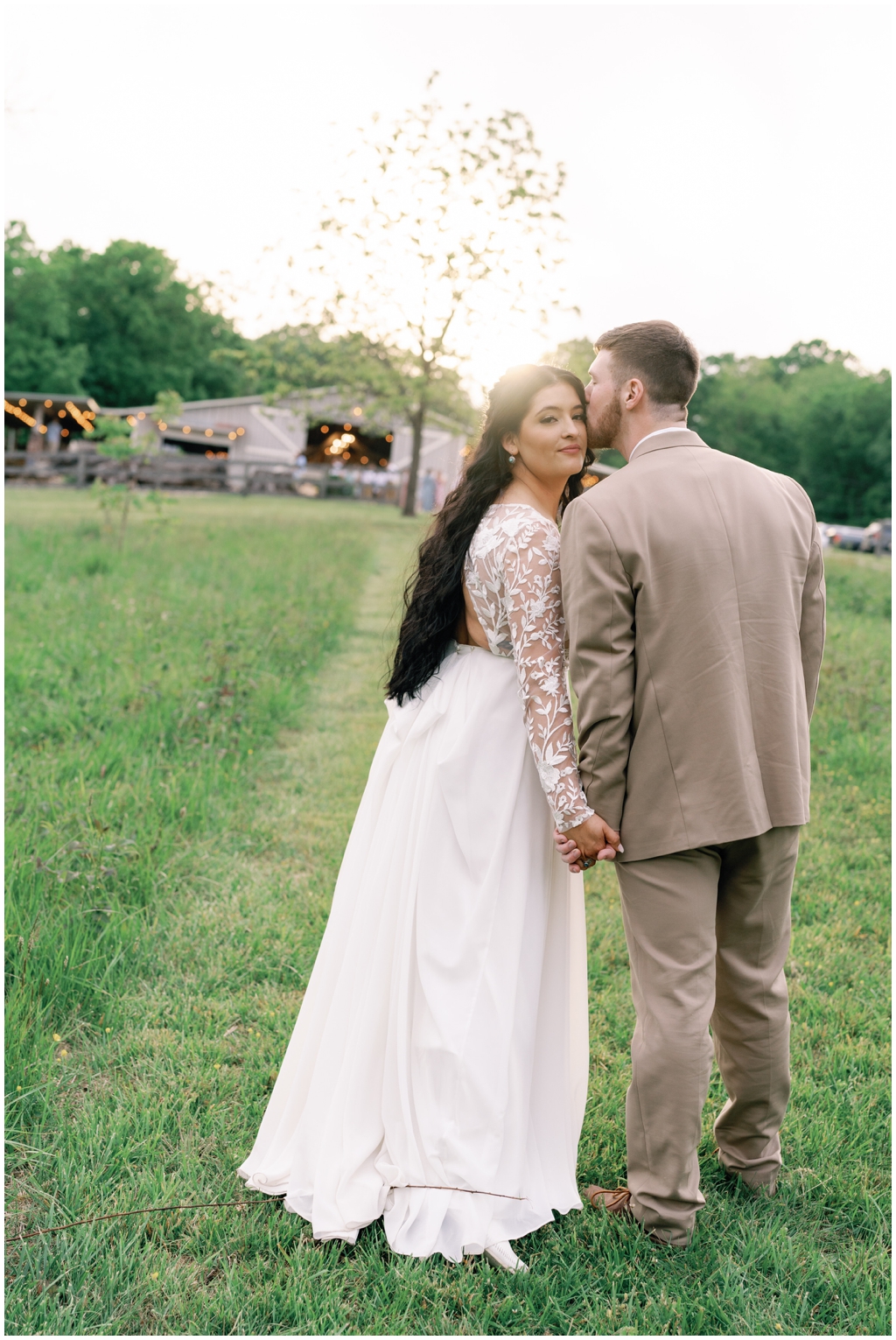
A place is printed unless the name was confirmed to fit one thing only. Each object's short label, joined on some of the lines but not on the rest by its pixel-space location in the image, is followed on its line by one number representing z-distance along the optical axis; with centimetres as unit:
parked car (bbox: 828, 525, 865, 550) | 4406
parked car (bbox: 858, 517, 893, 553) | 4228
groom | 243
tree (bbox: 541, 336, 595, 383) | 2736
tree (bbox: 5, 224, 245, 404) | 5297
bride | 259
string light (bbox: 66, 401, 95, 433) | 3912
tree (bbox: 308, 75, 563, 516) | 2784
